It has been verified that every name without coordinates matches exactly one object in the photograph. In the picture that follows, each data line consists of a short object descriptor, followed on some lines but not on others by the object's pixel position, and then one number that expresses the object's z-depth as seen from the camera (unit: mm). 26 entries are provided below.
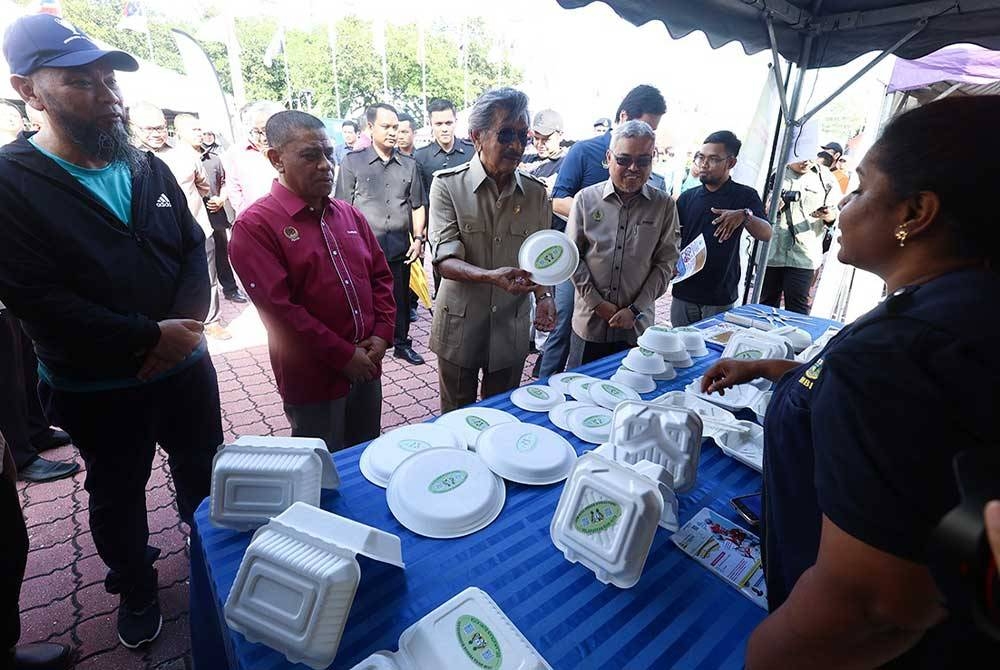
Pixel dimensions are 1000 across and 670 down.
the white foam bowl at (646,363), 2305
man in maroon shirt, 1918
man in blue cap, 1564
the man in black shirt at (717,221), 3455
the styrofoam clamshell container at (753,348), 2463
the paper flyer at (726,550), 1242
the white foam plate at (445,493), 1348
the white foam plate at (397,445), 1552
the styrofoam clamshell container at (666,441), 1511
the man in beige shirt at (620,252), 2865
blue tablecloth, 1059
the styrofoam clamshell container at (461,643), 973
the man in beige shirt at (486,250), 2322
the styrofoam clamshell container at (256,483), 1263
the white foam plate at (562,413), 1882
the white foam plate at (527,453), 1556
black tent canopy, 3244
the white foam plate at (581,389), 2080
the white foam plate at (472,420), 1767
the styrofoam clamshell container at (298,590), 958
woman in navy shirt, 685
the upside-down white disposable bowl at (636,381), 2215
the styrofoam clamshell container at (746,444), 1710
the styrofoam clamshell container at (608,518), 1172
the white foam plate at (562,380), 2162
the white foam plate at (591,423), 1793
